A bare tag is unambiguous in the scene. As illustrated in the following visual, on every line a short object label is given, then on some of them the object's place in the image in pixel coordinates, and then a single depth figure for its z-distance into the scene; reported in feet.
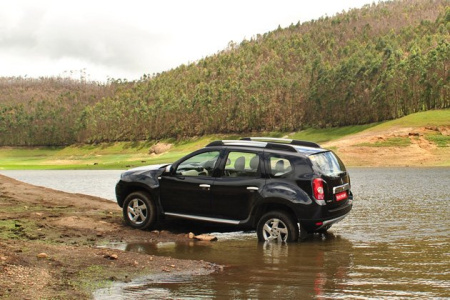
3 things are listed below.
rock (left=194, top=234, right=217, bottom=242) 36.88
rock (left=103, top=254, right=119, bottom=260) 28.04
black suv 34.60
